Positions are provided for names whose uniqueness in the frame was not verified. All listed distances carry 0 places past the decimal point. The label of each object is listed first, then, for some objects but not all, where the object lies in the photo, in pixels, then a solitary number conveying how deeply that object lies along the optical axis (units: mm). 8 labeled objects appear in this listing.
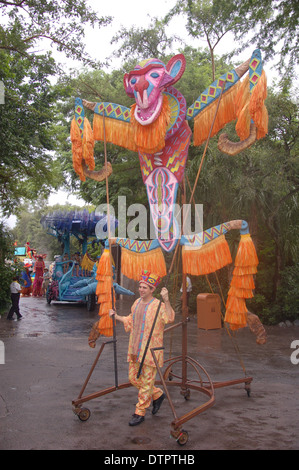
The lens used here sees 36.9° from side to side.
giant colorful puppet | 4461
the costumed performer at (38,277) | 17359
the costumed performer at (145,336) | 4152
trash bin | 10477
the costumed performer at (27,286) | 17669
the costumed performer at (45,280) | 18230
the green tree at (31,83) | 9523
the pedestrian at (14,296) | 10758
